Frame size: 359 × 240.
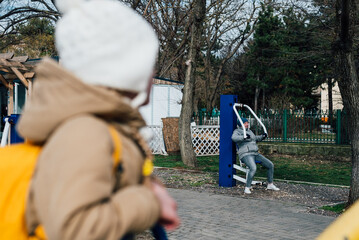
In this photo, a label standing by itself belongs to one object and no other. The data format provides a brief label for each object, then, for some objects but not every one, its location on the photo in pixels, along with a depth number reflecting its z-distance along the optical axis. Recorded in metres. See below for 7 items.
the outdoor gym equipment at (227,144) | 10.74
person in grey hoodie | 10.09
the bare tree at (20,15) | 16.89
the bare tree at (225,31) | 23.31
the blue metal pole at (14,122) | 7.35
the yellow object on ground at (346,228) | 1.65
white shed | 23.86
